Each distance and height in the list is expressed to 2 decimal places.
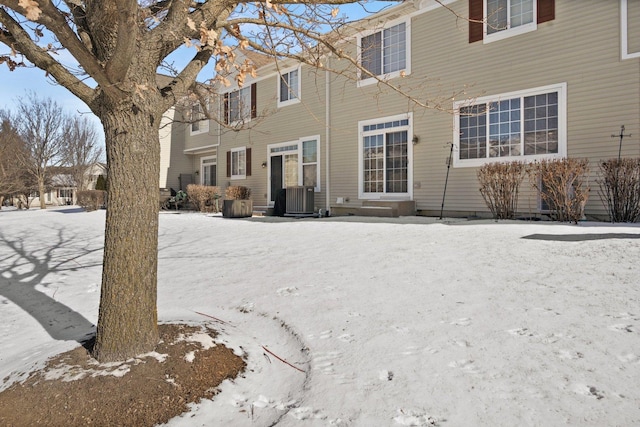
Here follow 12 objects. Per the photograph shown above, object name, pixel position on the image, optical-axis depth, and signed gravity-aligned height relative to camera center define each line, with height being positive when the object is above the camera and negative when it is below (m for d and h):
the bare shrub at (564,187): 6.95 +0.28
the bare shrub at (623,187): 6.86 +0.27
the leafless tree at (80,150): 27.39 +4.05
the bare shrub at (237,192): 14.85 +0.47
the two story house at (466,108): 7.68 +2.32
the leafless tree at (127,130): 2.33 +0.47
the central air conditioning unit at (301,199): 12.05 +0.16
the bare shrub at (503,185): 8.00 +0.37
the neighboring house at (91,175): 30.12 +2.45
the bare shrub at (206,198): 15.25 +0.27
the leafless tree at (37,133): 24.02 +4.50
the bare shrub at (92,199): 16.77 +0.27
